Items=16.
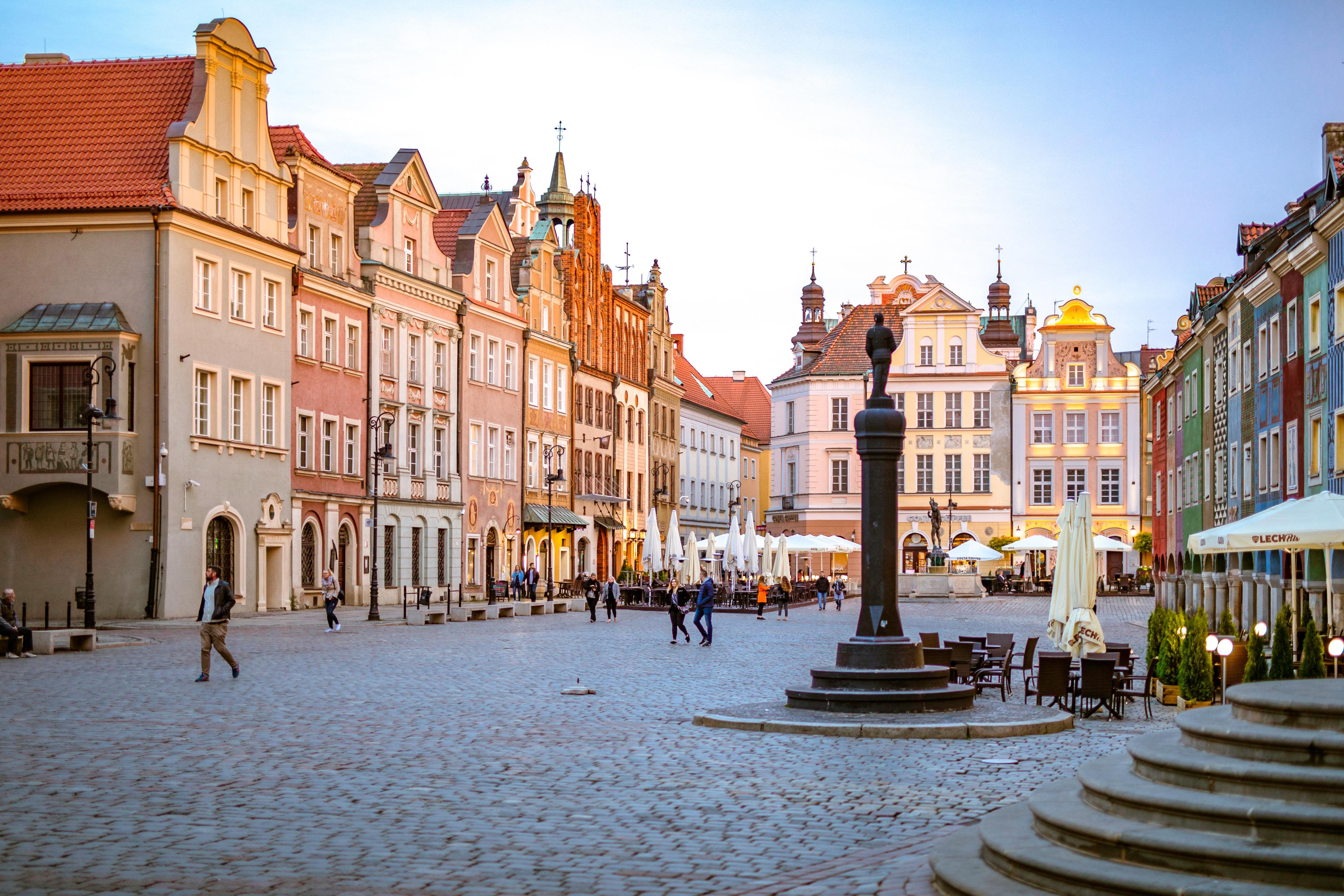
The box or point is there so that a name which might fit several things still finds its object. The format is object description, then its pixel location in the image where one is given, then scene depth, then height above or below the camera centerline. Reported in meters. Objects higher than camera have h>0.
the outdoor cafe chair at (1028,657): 21.95 -1.97
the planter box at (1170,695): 20.56 -2.30
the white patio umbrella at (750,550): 57.35 -1.22
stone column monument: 18.05 -1.40
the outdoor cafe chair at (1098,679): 18.45 -1.89
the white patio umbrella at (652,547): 57.12 -1.10
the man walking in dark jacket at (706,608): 33.78 -1.94
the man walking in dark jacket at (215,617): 22.80 -1.45
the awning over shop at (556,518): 69.06 -0.08
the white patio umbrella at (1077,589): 21.78 -1.00
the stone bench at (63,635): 29.05 -2.27
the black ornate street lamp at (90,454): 33.34 +1.30
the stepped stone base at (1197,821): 8.18 -1.70
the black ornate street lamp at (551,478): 59.12 +1.44
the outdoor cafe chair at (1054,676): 19.03 -1.90
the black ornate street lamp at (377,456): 44.41 +1.81
